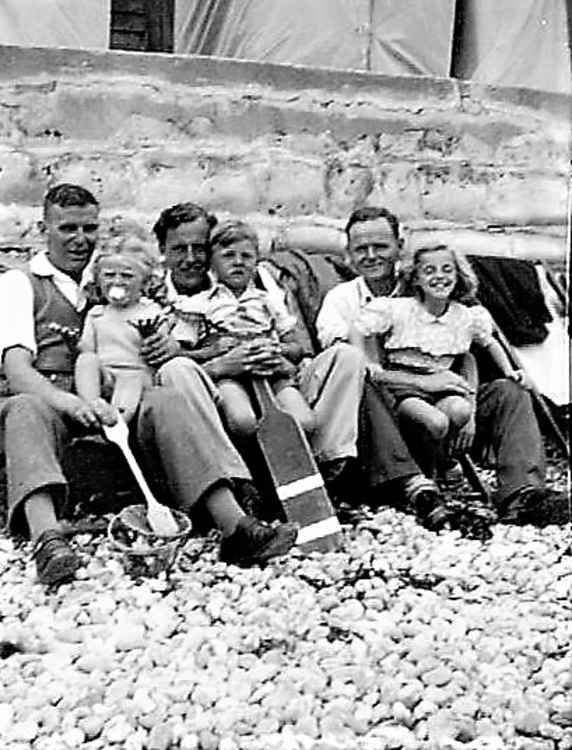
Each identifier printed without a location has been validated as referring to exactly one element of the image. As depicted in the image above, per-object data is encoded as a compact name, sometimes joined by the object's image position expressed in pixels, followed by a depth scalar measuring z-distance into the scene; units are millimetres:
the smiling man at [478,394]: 4516
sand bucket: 3908
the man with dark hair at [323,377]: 4422
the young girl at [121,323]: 4387
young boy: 4488
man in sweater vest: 3924
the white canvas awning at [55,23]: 5773
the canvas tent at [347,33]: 6184
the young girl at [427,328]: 4793
